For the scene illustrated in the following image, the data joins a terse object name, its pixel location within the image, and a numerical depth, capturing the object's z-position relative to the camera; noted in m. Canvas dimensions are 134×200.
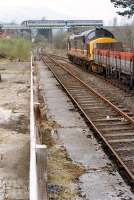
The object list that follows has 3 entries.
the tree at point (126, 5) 38.79
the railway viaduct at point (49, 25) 107.50
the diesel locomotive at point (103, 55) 21.47
